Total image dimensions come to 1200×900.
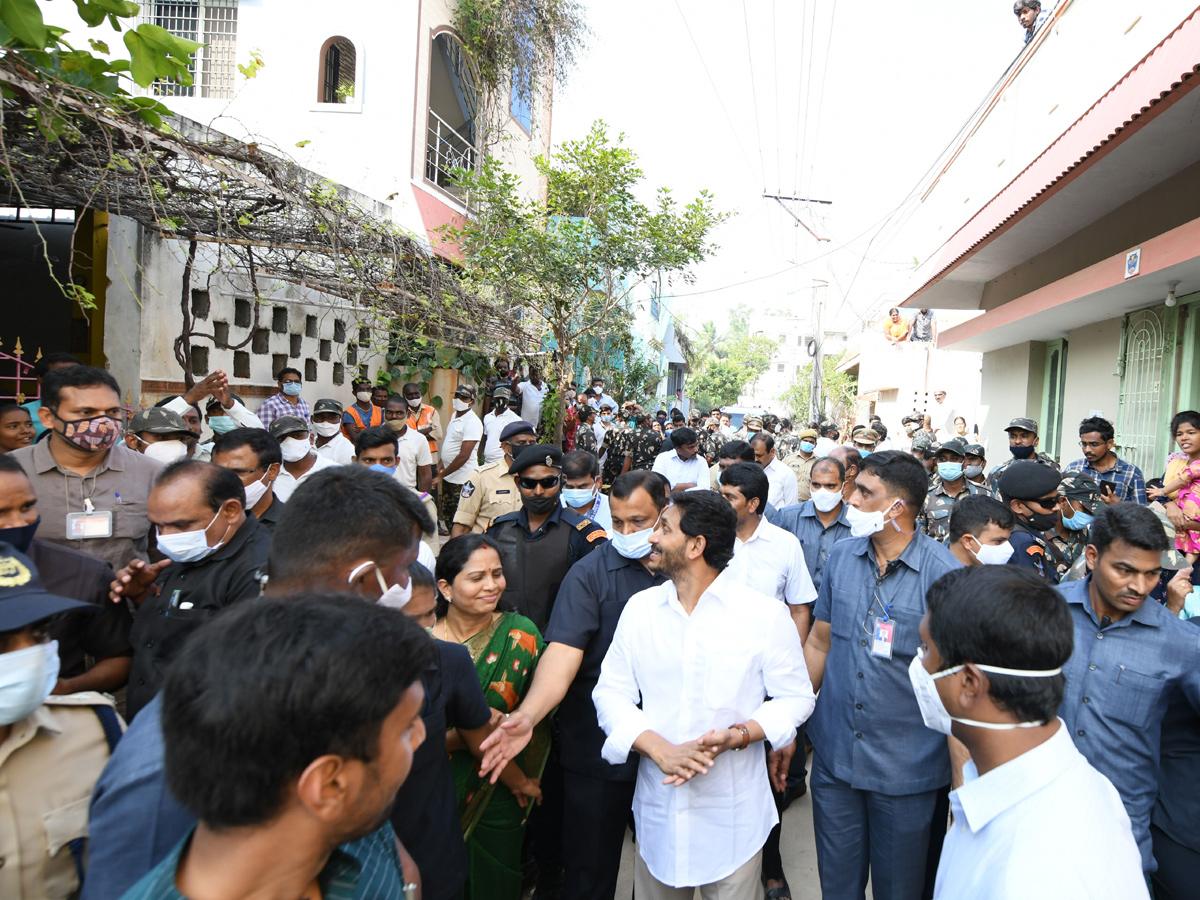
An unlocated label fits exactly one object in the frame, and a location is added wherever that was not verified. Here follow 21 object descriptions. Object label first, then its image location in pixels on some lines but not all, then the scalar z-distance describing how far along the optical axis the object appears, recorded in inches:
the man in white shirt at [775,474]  273.1
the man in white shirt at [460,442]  333.4
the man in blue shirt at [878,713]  111.7
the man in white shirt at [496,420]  358.6
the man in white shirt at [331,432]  251.3
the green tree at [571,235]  416.5
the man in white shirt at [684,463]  299.7
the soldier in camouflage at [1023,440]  281.6
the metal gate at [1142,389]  310.8
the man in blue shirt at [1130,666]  99.8
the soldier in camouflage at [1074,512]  187.9
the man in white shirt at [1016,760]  56.6
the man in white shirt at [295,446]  194.1
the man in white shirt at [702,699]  99.0
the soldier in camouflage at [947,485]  235.8
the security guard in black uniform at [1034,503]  166.6
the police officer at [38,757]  68.3
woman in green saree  110.7
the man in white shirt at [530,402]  486.6
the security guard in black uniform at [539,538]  157.0
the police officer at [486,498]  204.5
